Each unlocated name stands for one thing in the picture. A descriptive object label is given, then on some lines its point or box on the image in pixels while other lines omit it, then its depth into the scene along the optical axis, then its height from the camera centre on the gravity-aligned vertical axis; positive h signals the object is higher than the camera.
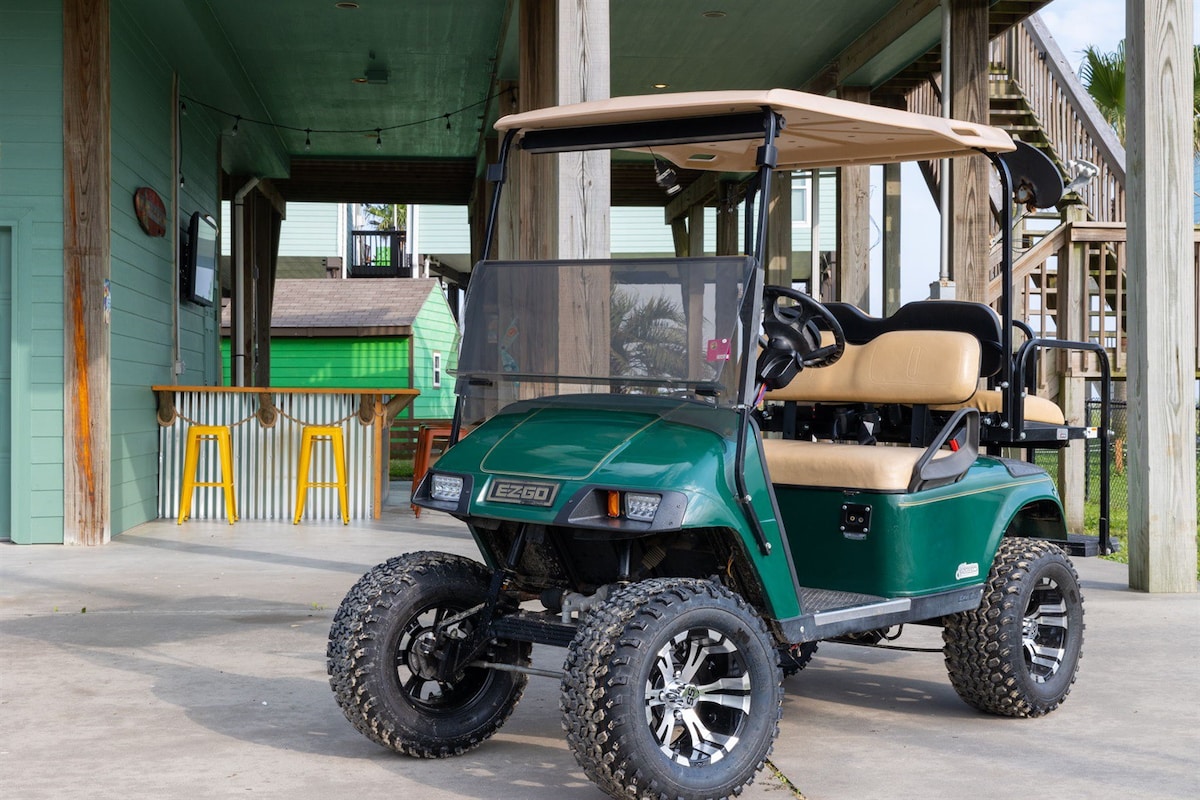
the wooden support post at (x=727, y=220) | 15.80 +2.29
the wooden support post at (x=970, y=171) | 9.18 +1.63
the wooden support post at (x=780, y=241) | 14.17 +1.83
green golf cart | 3.27 -0.27
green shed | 22.44 +1.29
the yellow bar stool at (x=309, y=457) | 10.12 -0.32
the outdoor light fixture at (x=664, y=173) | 5.48 +0.99
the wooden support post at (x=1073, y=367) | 9.80 +0.38
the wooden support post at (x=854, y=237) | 11.57 +1.51
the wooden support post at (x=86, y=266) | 8.46 +0.93
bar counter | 10.30 -0.19
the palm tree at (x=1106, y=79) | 18.69 +4.60
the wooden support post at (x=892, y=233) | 12.18 +1.63
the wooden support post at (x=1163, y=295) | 6.84 +0.61
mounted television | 11.41 +1.33
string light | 12.61 +3.02
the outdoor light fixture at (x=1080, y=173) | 10.89 +1.95
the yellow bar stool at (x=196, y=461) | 10.03 -0.31
